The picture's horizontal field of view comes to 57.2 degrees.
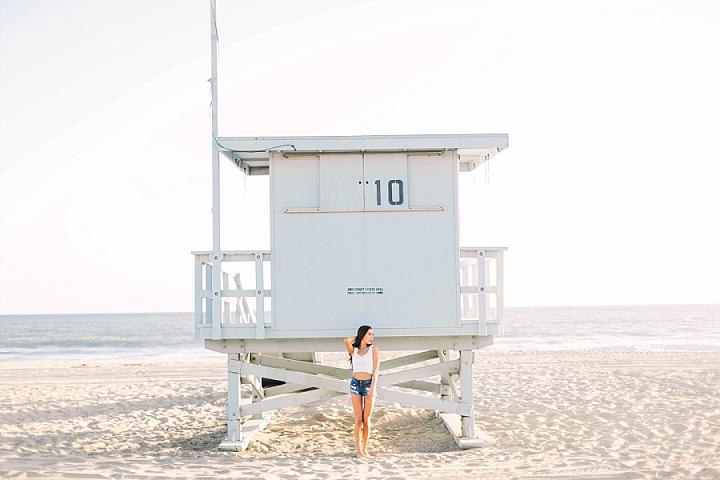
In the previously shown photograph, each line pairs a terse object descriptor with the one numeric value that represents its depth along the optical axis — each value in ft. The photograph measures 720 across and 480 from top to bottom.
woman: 26.68
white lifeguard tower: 27.68
